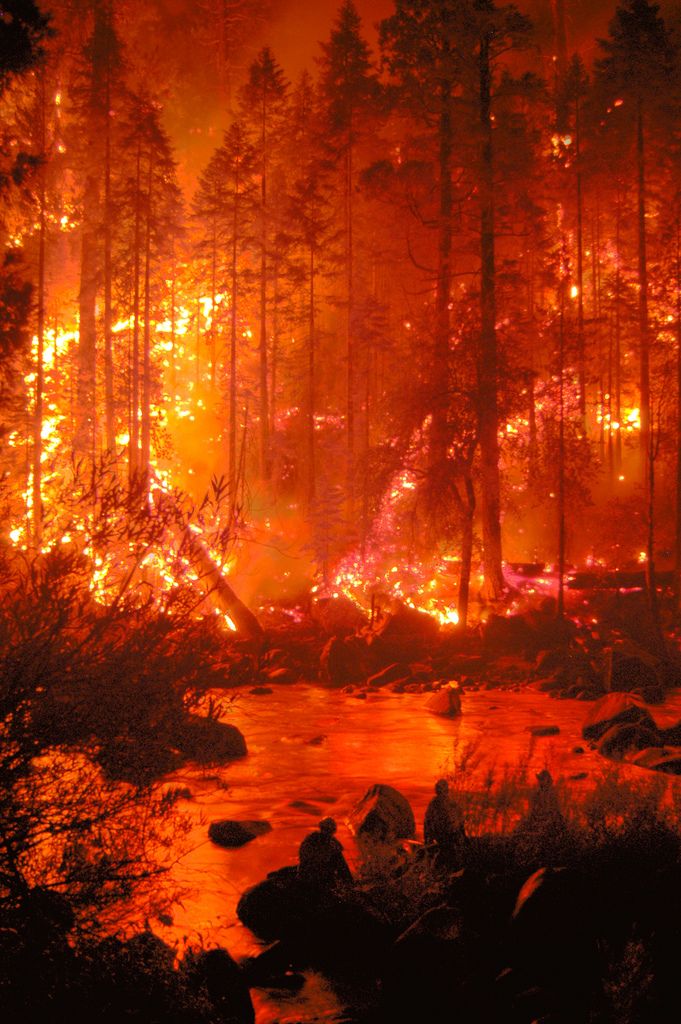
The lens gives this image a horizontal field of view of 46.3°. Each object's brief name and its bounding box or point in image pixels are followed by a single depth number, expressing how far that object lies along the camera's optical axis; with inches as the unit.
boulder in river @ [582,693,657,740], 534.1
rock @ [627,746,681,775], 437.7
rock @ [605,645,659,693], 695.1
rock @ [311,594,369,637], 885.2
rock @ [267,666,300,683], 769.6
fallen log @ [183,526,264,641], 831.1
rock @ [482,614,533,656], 836.0
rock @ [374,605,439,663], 829.8
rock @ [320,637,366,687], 776.9
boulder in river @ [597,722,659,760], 490.0
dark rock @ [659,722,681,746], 498.2
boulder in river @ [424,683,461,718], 633.0
